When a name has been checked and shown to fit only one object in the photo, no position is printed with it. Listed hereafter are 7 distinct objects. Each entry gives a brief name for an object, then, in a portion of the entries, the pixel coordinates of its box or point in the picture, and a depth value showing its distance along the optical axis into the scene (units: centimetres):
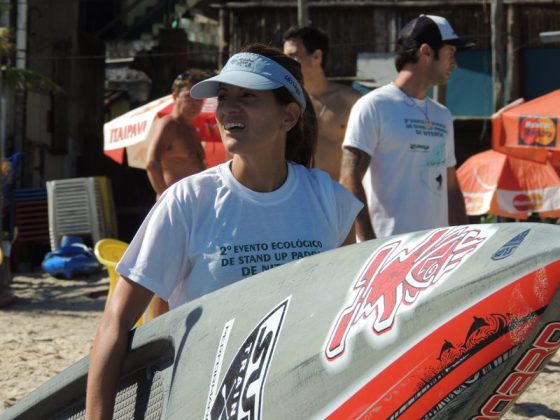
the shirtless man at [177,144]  1169
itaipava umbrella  1685
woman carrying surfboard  443
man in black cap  770
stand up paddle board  340
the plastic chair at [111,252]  1081
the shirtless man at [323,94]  926
